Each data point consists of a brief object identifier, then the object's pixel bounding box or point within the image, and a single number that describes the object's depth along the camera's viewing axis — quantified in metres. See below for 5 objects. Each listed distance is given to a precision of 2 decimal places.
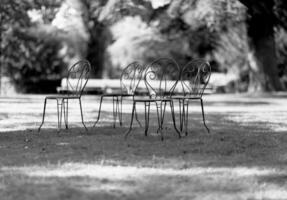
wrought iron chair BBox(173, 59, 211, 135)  10.73
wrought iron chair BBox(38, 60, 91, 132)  10.96
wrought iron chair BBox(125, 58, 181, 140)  10.01
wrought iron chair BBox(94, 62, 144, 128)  11.80
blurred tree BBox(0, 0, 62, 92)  38.23
